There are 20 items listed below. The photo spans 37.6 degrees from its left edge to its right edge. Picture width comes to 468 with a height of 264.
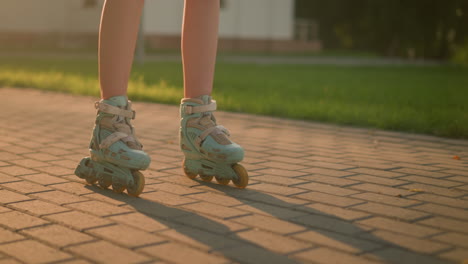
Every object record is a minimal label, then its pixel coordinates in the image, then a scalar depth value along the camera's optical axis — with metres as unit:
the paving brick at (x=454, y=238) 2.36
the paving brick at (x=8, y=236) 2.33
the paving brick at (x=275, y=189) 3.15
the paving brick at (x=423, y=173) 3.67
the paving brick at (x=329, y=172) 3.64
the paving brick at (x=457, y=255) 2.17
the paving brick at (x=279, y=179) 3.39
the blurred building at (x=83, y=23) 30.81
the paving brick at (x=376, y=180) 3.41
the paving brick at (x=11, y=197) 2.90
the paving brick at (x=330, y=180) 3.40
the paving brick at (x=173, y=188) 3.12
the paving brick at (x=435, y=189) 3.20
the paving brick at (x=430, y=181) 3.42
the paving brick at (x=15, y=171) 3.51
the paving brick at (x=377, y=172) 3.63
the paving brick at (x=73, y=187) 3.09
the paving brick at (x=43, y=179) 3.30
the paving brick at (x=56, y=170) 3.52
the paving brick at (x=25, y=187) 3.11
